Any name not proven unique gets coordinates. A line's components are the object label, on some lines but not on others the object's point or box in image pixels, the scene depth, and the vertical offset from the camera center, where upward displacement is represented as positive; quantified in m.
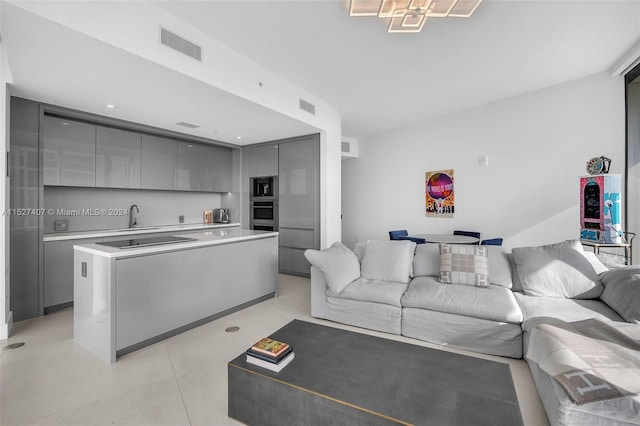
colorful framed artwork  5.71 +0.36
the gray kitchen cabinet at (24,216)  3.19 -0.06
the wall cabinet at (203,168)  5.23 +0.82
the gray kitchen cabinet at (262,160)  5.63 +1.02
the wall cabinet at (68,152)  3.67 +0.77
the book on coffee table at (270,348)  1.65 -0.80
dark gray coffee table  1.32 -0.89
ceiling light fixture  2.22 +1.59
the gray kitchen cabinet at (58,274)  3.47 -0.78
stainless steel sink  4.39 -0.29
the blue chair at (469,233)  5.06 -0.39
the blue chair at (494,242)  4.27 -0.44
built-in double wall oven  5.68 +0.16
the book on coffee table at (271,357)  1.62 -0.83
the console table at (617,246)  3.38 -0.39
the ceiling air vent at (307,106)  4.29 +1.58
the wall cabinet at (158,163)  4.67 +0.80
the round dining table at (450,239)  4.43 -0.43
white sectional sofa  2.34 -0.77
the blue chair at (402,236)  5.02 -0.46
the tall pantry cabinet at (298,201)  5.11 +0.19
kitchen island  2.45 -0.76
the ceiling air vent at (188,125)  4.34 +1.31
